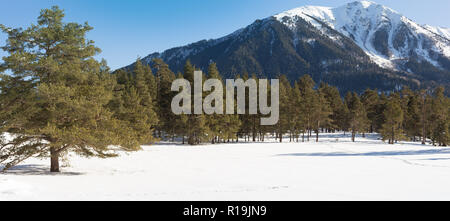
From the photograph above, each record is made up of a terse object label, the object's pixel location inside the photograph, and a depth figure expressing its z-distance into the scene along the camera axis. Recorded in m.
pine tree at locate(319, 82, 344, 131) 73.80
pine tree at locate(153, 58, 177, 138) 44.38
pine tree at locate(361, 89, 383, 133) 73.00
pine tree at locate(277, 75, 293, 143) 49.94
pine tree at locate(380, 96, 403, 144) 49.41
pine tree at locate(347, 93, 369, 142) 56.69
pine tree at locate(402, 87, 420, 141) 60.33
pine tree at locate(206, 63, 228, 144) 42.54
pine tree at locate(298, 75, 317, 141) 50.67
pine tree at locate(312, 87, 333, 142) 52.22
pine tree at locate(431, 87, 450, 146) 48.03
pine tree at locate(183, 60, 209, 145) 40.41
